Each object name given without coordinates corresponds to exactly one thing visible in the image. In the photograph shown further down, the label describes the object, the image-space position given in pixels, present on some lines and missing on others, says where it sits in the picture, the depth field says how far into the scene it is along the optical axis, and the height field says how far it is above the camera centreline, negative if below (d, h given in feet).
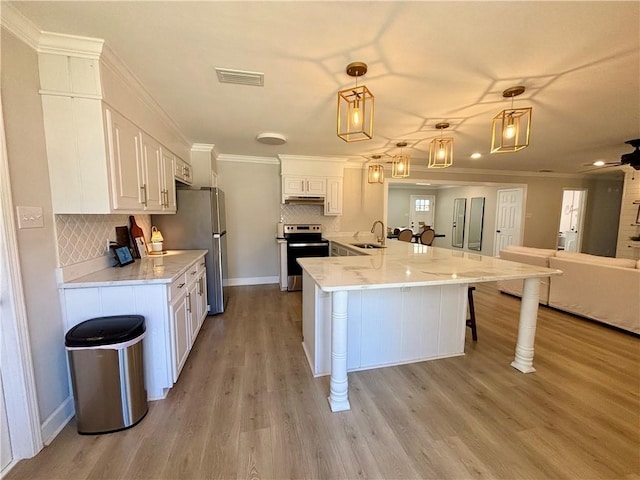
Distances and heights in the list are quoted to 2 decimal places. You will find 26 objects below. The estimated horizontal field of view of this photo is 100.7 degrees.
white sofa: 9.53 -2.88
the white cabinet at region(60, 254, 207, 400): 5.67 -2.22
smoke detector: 10.93 +3.15
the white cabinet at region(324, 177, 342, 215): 15.84 +0.95
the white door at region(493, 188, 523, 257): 21.48 -0.44
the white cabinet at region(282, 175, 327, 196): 15.14 +1.59
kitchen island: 6.00 -2.79
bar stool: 9.11 -3.72
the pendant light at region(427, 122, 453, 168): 8.79 +2.21
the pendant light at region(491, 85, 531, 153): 6.45 +2.13
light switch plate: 4.59 -0.10
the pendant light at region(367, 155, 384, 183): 12.28 +1.85
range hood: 15.28 +0.74
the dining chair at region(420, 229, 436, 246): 20.77 -1.78
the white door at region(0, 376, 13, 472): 4.39 -3.80
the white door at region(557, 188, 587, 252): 22.45 -0.59
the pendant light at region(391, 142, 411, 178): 10.79 +1.95
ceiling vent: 6.29 +3.33
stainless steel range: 14.83 -1.91
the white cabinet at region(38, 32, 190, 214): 5.13 +1.77
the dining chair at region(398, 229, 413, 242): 19.84 -1.63
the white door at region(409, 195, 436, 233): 32.14 +0.42
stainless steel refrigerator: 10.60 -0.66
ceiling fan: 12.09 +2.69
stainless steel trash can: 5.01 -3.11
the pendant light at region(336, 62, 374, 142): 5.50 +2.38
